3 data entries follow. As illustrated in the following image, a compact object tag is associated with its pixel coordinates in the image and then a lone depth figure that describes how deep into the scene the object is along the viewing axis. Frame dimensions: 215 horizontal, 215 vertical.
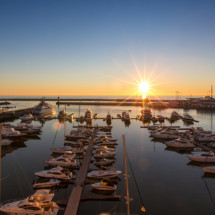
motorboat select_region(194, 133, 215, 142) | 45.59
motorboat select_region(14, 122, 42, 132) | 57.08
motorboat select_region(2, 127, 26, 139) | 48.88
